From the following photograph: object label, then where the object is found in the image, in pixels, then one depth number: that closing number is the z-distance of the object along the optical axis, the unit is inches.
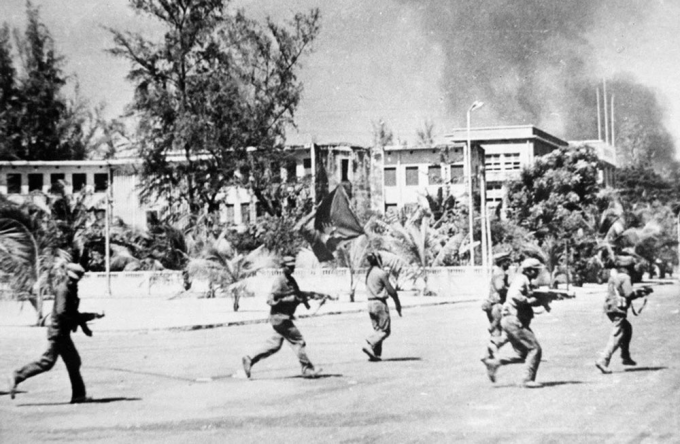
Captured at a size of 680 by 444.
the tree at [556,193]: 778.8
